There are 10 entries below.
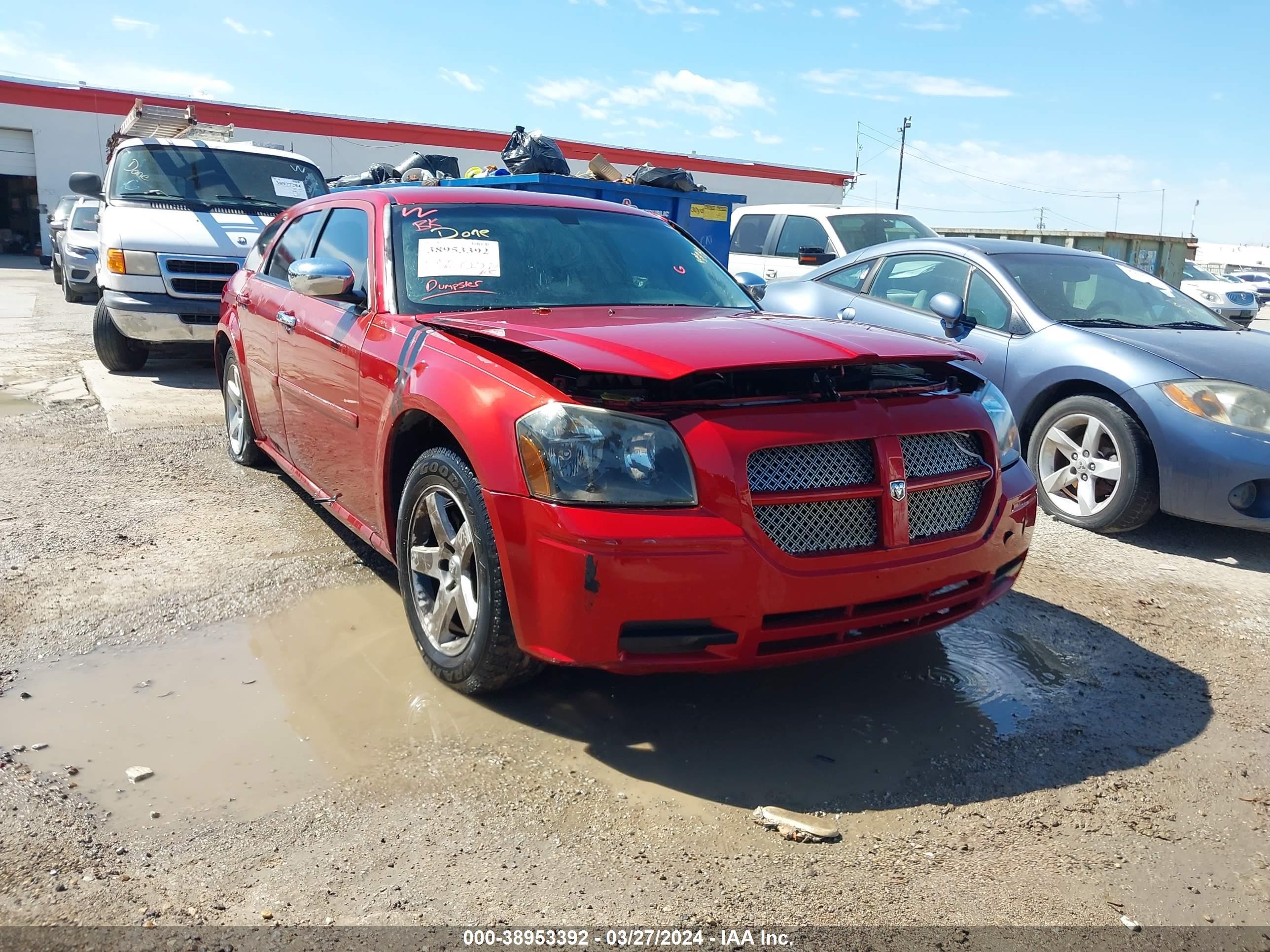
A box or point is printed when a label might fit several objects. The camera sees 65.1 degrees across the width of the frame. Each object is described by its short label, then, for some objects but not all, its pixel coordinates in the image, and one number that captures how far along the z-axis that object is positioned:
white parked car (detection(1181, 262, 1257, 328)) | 17.94
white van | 8.41
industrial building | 31.56
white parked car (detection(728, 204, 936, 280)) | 10.69
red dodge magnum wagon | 2.62
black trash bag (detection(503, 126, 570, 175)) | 9.33
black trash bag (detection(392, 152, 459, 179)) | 11.23
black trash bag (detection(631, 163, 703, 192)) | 9.21
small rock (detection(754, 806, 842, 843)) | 2.50
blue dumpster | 8.66
